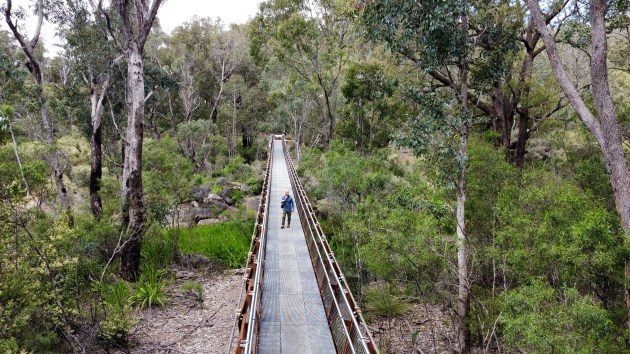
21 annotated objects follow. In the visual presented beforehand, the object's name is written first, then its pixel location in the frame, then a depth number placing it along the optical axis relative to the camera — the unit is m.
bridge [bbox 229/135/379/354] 6.00
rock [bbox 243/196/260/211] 20.52
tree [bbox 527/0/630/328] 7.78
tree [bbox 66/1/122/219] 14.07
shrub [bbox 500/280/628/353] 6.07
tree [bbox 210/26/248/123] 33.09
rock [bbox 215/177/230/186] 24.52
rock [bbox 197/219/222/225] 17.24
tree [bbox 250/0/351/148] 20.80
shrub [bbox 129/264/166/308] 9.08
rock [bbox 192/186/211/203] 19.98
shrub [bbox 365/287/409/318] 11.62
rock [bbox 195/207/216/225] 18.36
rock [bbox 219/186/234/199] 22.00
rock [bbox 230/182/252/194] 23.44
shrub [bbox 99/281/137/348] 7.09
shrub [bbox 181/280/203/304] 9.81
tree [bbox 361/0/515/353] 8.72
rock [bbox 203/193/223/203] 20.23
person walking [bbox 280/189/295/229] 11.95
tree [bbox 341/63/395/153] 18.08
